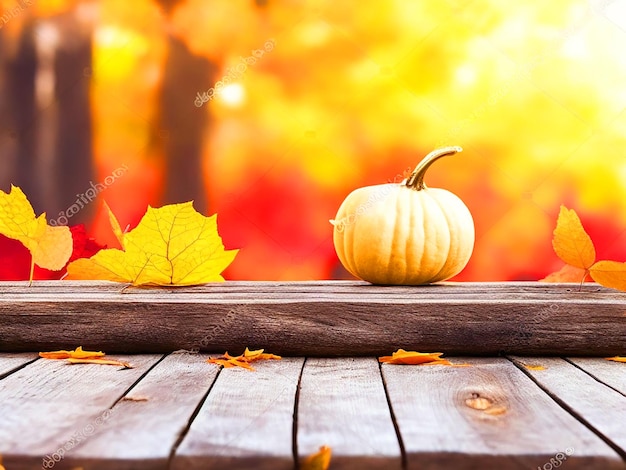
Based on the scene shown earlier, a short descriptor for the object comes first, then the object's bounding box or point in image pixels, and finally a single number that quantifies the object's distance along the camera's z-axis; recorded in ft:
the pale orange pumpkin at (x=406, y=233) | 4.10
